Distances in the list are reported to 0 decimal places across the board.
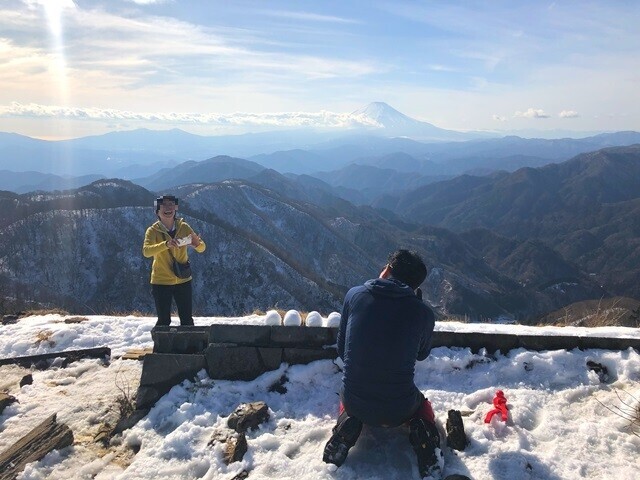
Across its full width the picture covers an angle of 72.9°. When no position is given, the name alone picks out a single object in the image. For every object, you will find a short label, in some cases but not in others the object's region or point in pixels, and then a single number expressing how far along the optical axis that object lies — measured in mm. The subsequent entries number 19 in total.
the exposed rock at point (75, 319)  9453
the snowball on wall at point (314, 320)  6742
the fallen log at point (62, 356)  7531
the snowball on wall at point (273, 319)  6832
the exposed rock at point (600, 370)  5746
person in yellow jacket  7719
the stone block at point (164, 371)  6090
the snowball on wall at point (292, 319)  6758
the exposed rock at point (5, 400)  6080
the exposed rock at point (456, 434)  4625
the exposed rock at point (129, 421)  5597
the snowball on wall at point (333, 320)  6719
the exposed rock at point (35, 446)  4816
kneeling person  4324
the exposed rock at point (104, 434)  5426
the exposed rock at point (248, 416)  5270
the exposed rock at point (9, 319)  9922
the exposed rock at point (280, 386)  6082
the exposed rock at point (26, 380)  6750
